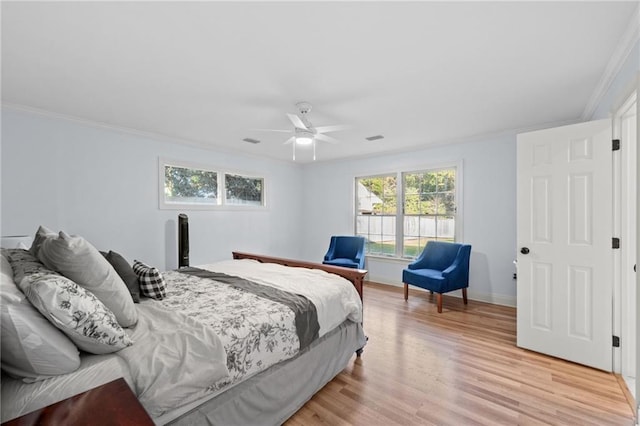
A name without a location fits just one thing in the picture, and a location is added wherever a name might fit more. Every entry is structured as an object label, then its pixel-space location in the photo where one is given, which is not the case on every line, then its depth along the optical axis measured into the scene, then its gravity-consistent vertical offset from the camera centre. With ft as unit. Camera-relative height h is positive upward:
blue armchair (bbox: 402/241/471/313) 12.45 -2.70
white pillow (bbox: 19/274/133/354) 3.72 -1.35
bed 3.94 -2.25
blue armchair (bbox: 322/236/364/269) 16.26 -2.40
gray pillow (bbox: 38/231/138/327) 4.57 -0.94
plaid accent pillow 6.77 -1.68
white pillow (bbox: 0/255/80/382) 3.28 -1.57
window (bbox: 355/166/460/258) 15.44 +0.14
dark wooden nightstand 2.73 -1.98
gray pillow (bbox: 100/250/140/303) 6.52 -1.41
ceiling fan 9.66 +2.96
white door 7.91 -0.87
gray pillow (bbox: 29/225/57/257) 5.55 -0.55
